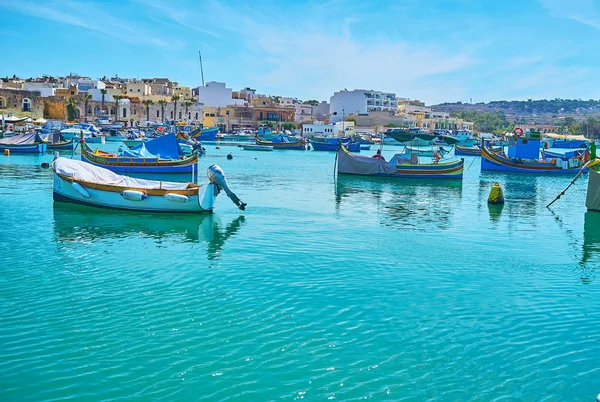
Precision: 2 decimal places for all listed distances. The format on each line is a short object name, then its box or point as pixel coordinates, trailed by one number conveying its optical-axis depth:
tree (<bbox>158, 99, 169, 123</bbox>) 103.00
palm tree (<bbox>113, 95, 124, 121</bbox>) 98.49
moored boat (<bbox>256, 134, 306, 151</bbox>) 79.00
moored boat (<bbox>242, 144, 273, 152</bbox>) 74.56
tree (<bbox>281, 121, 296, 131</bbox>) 113.44
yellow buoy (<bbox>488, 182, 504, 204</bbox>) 28.02
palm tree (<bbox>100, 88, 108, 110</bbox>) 95.93
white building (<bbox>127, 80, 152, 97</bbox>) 106.88
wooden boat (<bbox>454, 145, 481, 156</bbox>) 76.25
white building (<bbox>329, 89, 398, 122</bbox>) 128.38
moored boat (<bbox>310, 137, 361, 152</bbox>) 79.44
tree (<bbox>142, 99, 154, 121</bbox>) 100.31
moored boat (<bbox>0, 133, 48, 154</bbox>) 51.09
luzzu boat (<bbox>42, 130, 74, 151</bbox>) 56.19
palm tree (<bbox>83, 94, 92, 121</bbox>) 93.28
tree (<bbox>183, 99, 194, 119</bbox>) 106.89
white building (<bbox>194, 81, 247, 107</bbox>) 118.56
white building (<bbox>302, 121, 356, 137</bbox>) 109.75
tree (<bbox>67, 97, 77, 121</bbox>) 90.50
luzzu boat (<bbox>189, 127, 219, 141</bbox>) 91.62
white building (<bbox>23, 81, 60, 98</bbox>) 93.81
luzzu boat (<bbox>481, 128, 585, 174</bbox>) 47.72
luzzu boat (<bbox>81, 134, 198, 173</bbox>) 34.47
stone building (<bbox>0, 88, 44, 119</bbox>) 83.12
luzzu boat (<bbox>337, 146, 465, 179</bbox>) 39.44
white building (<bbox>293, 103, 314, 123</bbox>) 123.81
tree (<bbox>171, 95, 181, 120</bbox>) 104.12
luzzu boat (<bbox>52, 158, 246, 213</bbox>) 21.19
